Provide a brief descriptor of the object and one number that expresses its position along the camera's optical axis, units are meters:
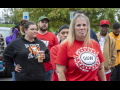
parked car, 11.02
